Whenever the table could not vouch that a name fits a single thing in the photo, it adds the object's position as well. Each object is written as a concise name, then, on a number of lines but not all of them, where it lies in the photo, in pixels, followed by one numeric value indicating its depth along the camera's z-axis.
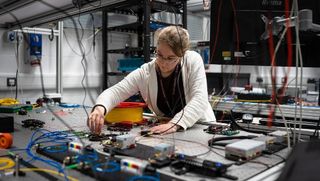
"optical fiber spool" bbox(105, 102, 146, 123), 1.37
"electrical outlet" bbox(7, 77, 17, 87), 2.93
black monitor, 1.07
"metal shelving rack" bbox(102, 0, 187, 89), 2.59
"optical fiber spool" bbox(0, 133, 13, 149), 0.97
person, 1.36
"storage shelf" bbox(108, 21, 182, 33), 2.78
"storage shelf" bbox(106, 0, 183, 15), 2.71
